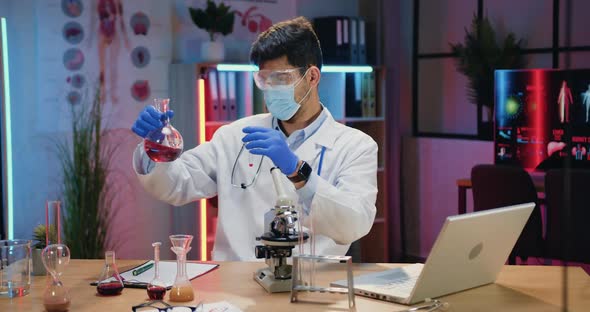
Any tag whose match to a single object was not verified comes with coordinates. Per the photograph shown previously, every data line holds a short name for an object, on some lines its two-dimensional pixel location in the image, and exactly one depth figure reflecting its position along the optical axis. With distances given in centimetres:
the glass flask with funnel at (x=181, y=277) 199
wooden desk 198
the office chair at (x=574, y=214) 420
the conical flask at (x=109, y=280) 207
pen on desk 228
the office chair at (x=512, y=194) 443
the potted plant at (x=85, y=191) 436
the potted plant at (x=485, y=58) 525
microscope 204
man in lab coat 257
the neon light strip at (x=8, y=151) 397
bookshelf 472
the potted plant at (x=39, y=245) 222
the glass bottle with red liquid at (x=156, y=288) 203
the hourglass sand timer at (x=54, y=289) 193
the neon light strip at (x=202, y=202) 465
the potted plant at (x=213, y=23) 480
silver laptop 192
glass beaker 210
